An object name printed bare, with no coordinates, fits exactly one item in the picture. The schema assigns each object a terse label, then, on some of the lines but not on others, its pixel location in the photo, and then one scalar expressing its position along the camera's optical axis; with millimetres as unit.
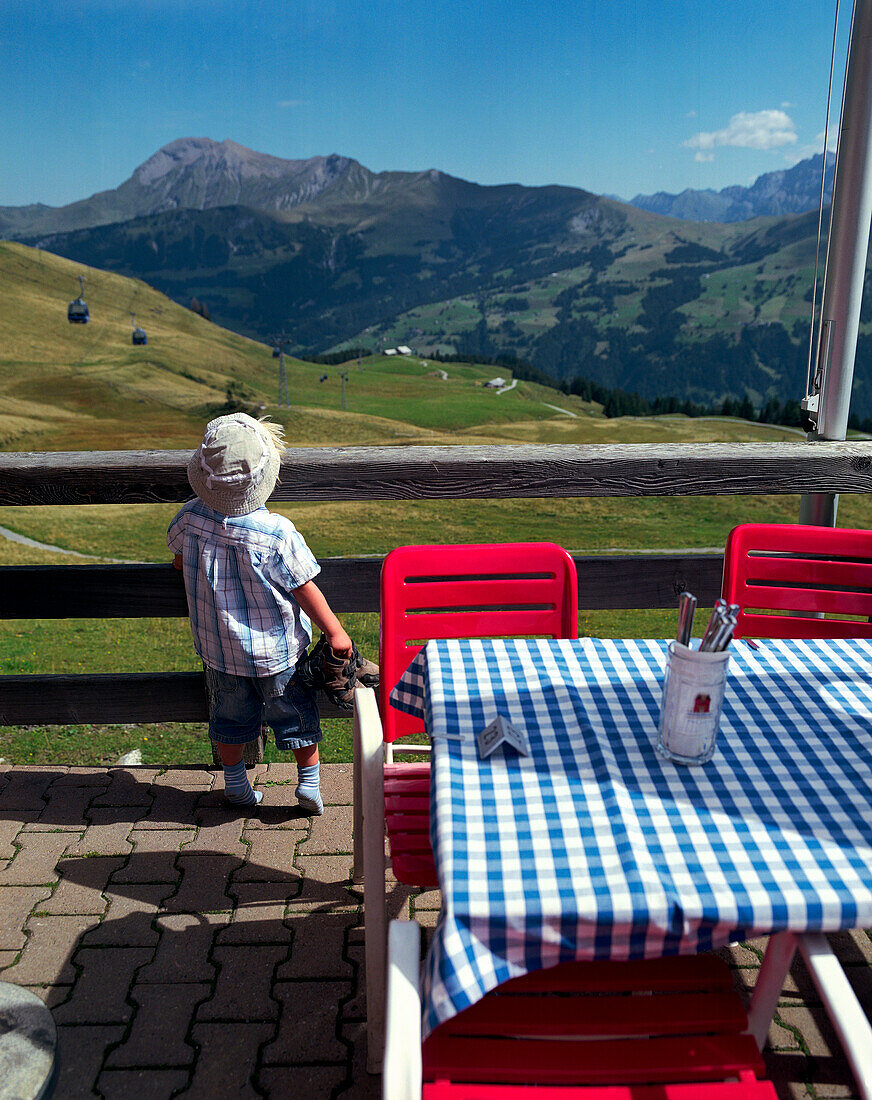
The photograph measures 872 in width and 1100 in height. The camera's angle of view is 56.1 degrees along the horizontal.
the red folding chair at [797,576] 2420
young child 2213
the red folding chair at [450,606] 2184
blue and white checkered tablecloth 1065
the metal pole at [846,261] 2764
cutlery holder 1349
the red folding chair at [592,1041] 1164
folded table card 1425
